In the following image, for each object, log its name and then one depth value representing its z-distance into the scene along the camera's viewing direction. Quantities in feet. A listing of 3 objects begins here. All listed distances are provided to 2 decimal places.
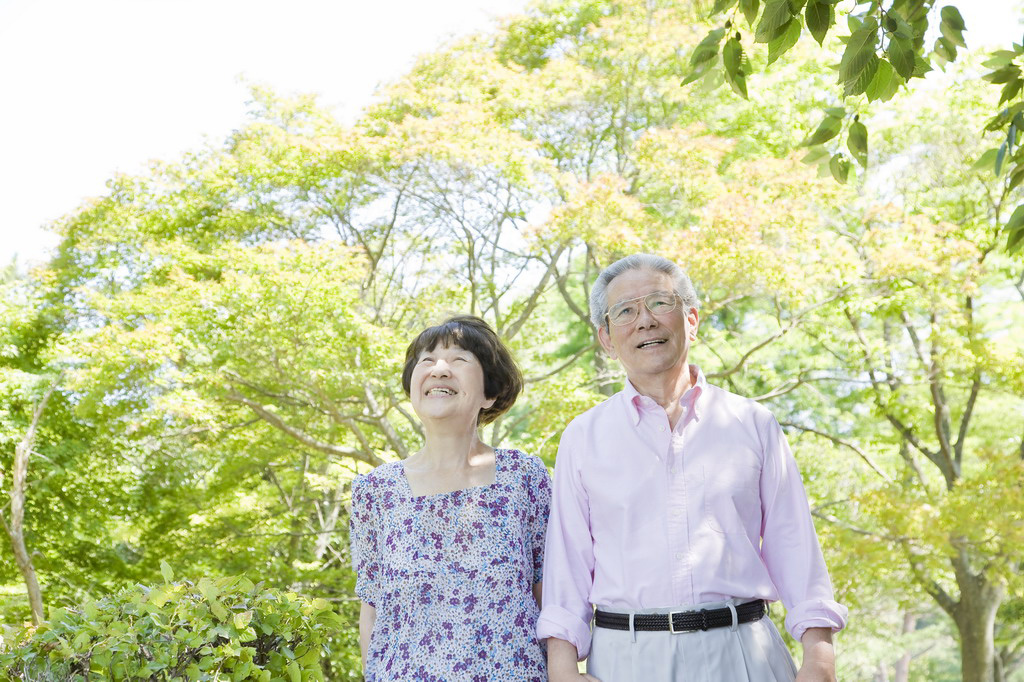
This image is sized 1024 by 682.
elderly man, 5.46
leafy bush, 6.68
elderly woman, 6.51
